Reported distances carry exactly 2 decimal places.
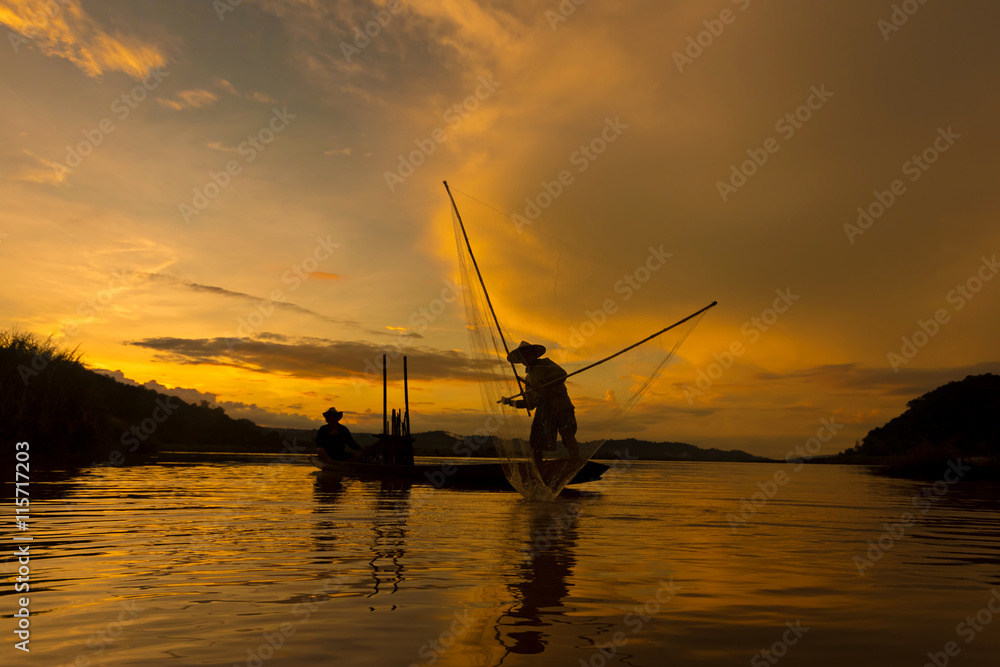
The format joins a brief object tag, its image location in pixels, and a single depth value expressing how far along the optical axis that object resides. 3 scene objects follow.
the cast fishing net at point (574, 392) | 13.24
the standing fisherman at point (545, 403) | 13.92
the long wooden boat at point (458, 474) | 18.48
